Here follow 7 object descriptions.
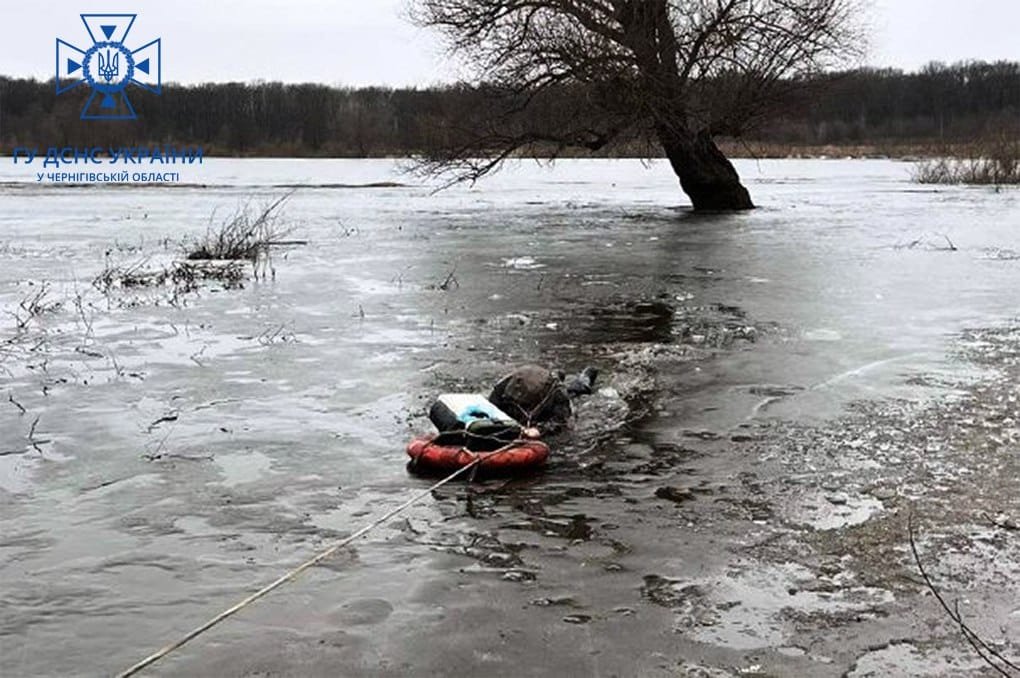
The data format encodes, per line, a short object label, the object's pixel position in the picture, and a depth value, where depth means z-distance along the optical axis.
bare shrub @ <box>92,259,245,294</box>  13.95
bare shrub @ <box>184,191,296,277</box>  16.81
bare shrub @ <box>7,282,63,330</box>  11.24
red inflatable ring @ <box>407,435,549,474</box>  6.25
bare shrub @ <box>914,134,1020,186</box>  36.06
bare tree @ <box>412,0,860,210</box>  23.78
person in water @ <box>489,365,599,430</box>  7.27
